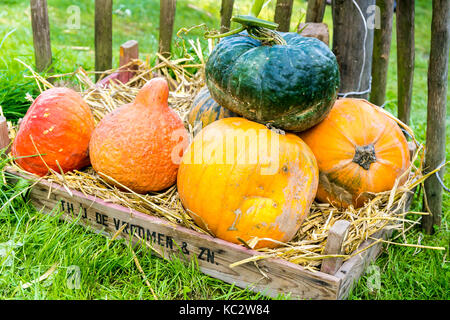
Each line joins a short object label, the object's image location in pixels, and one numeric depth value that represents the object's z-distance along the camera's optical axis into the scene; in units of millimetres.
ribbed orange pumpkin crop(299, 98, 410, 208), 2369
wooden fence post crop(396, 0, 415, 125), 3107
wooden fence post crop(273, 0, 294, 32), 3459
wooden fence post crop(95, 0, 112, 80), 3668
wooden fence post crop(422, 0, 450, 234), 2617
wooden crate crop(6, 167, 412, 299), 1962
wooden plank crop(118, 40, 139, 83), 3762
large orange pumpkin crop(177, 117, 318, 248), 2084
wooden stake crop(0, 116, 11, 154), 2699
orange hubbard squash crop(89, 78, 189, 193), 2373
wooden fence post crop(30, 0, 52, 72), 3453
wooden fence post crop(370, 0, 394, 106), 3324
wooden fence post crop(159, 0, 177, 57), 3781
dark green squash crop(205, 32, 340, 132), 2139
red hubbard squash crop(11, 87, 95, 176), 2510
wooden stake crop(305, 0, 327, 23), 3479
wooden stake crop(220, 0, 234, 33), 3828
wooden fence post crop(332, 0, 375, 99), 2766
